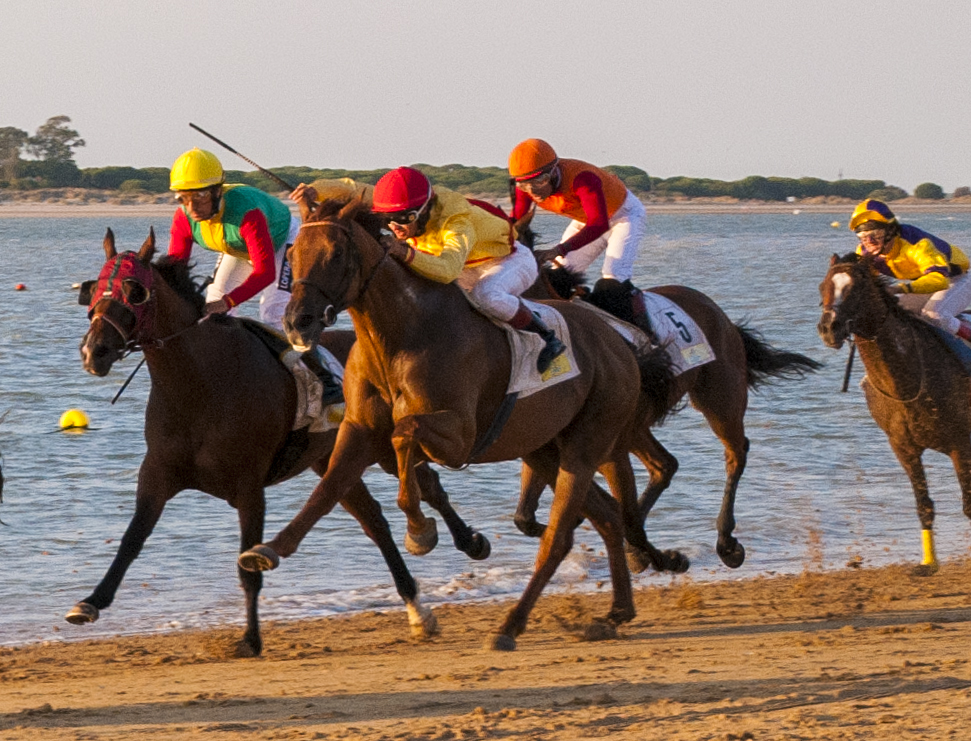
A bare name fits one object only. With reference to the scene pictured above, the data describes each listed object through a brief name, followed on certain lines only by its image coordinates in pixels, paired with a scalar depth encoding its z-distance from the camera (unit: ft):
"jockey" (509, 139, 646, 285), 55.26
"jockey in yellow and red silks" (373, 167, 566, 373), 44.24
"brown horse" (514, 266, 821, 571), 60.21
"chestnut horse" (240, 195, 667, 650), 40.47
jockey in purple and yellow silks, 62.39
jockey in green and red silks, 49.62
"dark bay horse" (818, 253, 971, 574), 59.62
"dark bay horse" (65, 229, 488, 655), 45.83
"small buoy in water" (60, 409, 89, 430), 96.73
